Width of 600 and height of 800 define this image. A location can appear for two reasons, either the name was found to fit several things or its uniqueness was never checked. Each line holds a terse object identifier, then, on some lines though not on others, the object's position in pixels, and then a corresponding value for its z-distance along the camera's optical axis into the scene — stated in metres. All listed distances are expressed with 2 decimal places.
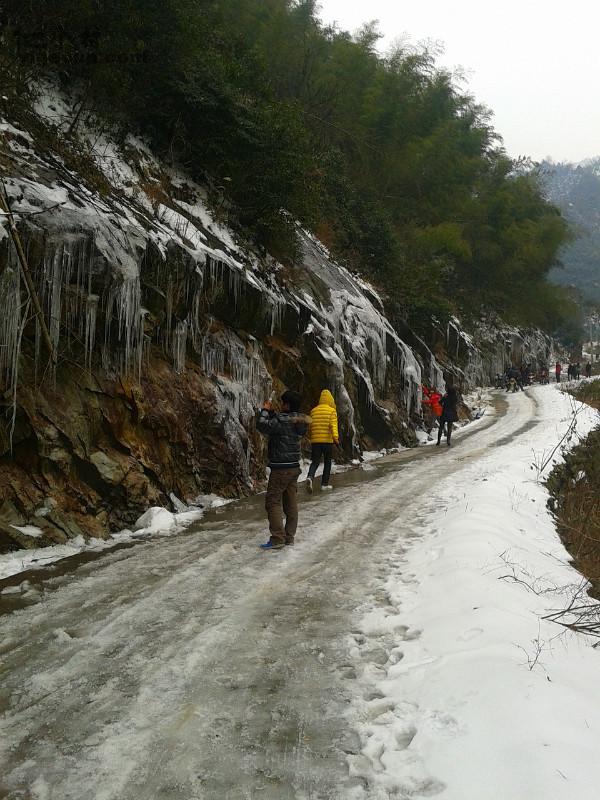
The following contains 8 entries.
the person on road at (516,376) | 33.16
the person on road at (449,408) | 14.52
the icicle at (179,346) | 7.86
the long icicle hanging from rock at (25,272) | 4.82
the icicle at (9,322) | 5.34
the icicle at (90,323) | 6.30
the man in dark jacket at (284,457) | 5.72
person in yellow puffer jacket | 9.20
